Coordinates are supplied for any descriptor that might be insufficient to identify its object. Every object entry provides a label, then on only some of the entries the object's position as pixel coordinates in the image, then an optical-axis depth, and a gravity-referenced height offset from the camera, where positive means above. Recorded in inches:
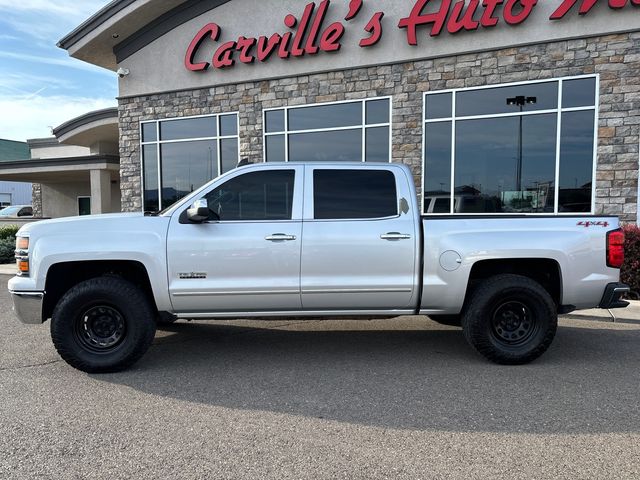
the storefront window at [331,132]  466.9 +84.2
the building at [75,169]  754.8 +75.5
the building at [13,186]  1748.3 +126.6
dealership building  395.2 +117.2
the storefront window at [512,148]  404.8 +59.4
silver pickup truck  182.1 -18.4
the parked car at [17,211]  994.5 +8.8
